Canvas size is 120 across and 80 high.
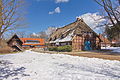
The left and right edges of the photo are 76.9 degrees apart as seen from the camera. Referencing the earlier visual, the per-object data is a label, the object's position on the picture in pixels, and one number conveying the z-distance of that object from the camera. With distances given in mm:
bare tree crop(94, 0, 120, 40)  11928
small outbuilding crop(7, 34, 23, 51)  25234
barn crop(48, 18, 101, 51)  16226
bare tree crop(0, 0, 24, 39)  5556
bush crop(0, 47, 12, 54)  20181
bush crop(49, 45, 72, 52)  14937
